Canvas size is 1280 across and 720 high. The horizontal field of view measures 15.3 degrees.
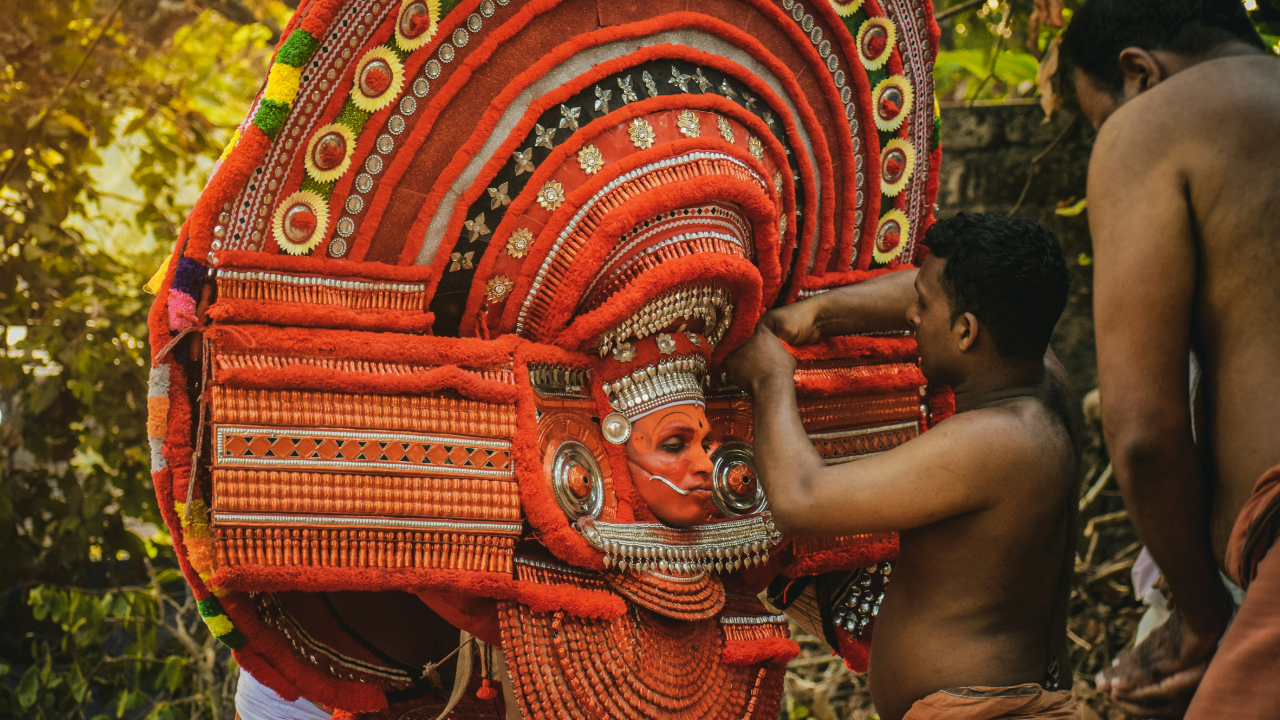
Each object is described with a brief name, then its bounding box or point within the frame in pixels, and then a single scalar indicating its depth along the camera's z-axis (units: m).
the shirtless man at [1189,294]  5.74
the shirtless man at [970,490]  5.93
